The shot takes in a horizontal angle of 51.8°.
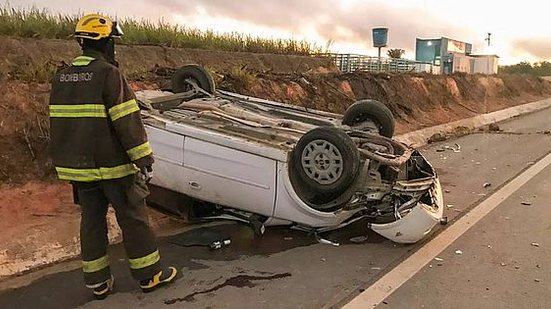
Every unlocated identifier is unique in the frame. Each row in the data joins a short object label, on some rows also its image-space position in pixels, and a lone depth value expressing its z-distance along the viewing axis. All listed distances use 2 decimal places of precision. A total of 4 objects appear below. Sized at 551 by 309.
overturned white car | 4.64
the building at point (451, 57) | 36.81
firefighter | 3.60
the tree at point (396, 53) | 36.53
